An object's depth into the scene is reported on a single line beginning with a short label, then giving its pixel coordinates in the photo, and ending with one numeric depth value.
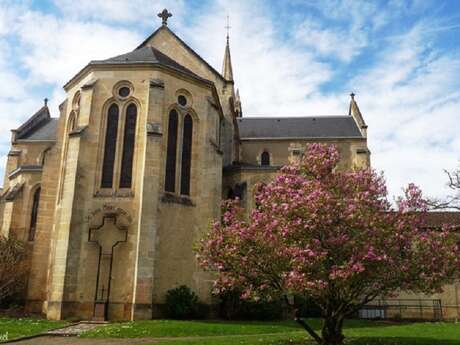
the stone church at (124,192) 21.50
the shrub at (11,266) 23.64
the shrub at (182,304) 21.20
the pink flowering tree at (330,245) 12.19
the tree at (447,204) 15.25
